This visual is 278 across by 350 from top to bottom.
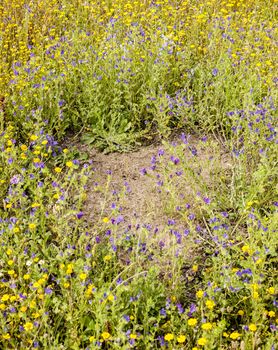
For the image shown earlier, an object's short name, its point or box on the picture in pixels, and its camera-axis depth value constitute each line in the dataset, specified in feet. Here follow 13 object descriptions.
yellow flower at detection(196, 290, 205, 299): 8.47
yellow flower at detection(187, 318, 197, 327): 8.07
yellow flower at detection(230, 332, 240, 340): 7.95
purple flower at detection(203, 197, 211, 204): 10.25
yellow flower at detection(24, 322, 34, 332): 8.07
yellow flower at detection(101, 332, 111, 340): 7.90
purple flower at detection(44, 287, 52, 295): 8.47
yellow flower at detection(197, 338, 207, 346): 7.74
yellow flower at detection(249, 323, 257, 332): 7.85
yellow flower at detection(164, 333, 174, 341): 7.93
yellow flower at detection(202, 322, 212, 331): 7.89
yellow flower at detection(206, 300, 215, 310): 8.18
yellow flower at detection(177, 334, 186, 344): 7.92
